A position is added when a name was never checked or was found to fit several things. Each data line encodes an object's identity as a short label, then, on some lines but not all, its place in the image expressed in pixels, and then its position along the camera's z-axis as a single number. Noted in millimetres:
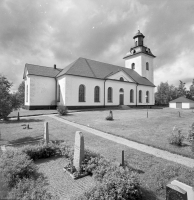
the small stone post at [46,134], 7057
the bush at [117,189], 3029
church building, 25359
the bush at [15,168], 3717
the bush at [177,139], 7293
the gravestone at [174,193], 2566
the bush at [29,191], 3012
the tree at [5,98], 9617
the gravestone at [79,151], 4742
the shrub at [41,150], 5816
